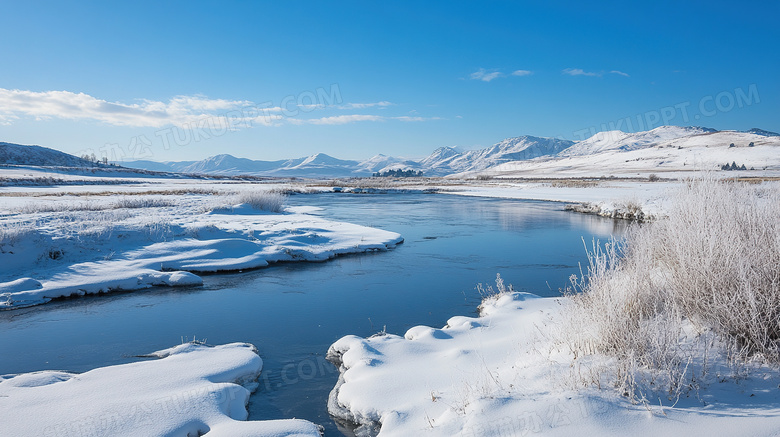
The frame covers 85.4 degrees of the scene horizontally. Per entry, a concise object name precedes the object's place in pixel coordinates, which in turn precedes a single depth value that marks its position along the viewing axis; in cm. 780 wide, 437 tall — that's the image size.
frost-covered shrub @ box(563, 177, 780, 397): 422
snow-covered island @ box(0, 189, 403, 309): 1187
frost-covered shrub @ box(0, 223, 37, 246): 1249
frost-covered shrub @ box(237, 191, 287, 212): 2753
